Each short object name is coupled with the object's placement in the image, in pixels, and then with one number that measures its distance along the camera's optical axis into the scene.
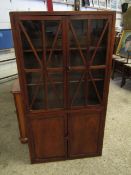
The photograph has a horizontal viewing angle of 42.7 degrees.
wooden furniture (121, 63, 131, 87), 3.60
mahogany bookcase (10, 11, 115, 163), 1.23
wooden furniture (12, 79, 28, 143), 1.73
